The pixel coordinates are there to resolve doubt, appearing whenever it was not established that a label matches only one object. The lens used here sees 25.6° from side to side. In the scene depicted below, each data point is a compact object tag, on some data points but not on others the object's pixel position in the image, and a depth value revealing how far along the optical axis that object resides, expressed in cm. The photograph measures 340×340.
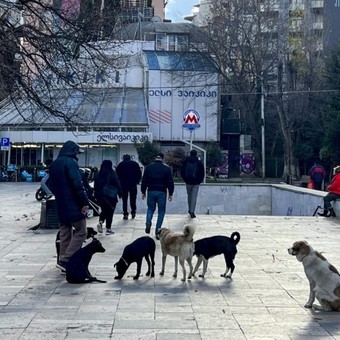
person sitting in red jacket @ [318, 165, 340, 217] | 2058
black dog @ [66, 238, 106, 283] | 980
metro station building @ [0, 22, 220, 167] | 5016
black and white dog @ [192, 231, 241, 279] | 1038
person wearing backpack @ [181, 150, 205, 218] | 1916
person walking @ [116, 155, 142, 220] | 1861
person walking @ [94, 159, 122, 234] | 1584
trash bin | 1670
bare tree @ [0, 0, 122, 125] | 1212
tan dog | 1023
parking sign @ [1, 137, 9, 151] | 4994
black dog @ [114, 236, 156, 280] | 1014
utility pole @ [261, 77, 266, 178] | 4937
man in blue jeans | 1521
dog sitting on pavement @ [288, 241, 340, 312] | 816
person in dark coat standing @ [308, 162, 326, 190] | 3089
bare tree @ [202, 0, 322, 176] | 4772
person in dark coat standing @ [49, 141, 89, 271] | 1030
